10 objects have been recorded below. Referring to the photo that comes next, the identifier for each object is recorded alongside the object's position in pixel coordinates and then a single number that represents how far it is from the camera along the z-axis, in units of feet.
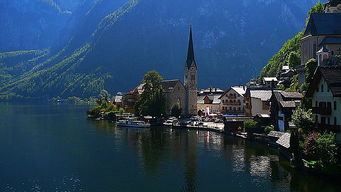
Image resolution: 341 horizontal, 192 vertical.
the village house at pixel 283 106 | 240.53
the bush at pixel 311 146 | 160.66
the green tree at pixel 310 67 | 253.85
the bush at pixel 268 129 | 256.52
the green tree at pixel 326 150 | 151.84
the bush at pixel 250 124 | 268.89
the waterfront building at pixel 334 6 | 322.55
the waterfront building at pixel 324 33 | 274.36
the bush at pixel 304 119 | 181.27
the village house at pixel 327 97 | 164.61
